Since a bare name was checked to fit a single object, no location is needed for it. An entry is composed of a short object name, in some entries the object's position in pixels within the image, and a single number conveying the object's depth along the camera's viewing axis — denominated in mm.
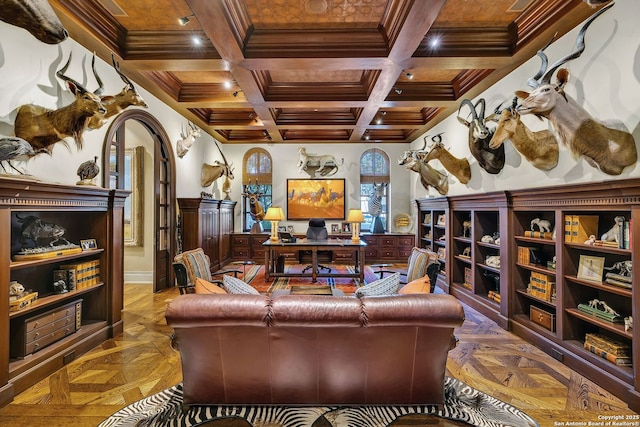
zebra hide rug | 1905
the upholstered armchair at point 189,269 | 3113
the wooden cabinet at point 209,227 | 5516
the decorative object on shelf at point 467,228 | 4664
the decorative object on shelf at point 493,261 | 3846
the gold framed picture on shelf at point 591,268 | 2544
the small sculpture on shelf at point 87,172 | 3018
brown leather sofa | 1767
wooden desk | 5281
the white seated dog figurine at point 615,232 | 2338
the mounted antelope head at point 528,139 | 2994
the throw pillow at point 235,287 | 2232
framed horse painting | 7785
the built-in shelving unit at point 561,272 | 2242
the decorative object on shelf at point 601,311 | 2426
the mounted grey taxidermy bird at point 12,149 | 2104
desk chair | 5858
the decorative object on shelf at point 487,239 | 3998
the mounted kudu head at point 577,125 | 2326
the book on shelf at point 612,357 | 2320
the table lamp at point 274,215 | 5562
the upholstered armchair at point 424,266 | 3264
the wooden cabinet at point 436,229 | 4969
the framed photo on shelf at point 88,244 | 3088
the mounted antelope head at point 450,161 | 4715
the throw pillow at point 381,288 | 2119
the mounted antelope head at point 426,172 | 5242
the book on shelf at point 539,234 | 3088
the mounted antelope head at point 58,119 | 2500
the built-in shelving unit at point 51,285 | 2166
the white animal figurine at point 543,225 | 3198
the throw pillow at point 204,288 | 2139
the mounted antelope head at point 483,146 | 3643
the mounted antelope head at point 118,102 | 2867
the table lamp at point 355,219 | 5535
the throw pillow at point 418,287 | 2116
